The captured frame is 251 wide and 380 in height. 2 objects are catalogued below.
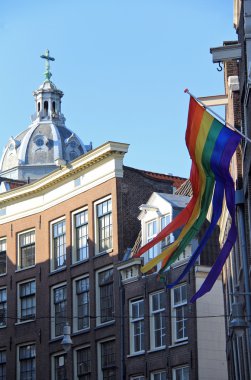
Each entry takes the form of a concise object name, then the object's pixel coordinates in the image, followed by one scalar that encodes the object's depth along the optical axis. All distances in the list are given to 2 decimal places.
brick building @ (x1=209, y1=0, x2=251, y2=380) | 25.25
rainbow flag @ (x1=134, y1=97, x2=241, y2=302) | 20.83
